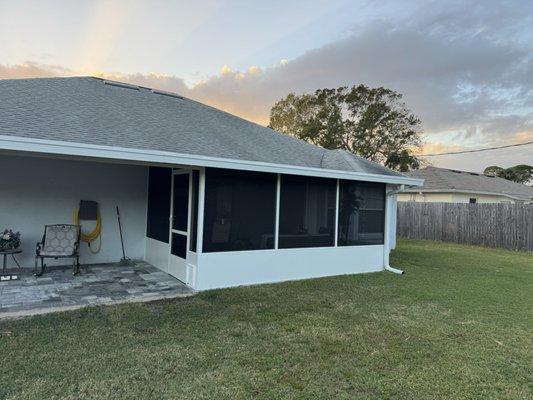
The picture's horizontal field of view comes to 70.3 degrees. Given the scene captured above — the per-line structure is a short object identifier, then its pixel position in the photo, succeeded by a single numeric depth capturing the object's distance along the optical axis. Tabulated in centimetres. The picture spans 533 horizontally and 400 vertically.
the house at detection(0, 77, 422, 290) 590
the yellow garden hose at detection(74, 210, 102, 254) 753
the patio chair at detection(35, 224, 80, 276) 647
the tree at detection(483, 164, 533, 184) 3775
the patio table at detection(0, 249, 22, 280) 607
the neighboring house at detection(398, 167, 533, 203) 1970
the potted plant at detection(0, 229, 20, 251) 628
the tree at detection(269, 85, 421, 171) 2484
